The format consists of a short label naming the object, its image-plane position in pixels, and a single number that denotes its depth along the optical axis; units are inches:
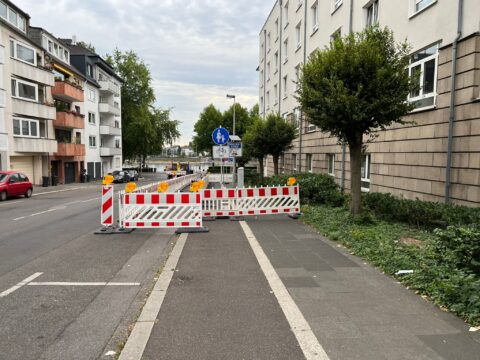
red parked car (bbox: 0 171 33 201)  739.1
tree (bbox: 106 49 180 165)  2146.9
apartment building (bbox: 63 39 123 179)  1622.8
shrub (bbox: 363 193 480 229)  292.7
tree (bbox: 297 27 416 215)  338.6
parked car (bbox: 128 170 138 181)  1622.2
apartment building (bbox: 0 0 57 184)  995.9
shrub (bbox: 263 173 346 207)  514.3
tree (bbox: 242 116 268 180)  890.1
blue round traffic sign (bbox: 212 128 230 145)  557.0
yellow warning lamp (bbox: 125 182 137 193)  359.9
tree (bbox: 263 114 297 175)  874.8
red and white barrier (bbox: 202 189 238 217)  426.0
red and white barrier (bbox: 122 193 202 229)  355.5
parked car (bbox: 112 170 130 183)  1497.2
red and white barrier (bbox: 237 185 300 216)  430.6
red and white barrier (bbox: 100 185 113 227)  360.5
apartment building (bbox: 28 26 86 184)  1263.5
